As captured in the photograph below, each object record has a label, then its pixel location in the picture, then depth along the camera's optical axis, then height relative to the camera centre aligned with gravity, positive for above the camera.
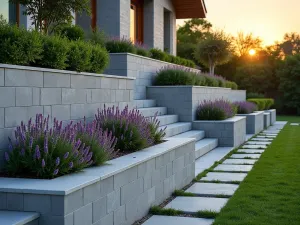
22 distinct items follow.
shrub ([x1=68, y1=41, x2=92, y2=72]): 5.83 +0.51
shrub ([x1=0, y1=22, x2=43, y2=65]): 4.67 +0.53
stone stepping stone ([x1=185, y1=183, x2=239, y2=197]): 5.91 -1.20
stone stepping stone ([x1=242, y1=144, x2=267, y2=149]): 11.20 -1.19
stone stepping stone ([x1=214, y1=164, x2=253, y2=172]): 7.68 -1.19
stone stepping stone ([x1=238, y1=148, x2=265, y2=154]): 10.23 -1.19
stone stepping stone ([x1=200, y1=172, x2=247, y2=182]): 6.88 -1.19
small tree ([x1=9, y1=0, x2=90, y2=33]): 7.46 +1.41
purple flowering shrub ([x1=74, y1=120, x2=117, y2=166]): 4.59 -0.46
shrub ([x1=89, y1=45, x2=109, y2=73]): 6.54 +0.52
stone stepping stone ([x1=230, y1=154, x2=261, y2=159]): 9.32 -1.19
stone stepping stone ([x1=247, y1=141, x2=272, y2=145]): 12.16 -1.18
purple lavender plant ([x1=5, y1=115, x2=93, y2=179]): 3.91 -0.49
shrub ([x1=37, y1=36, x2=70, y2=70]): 5.35 +0.50
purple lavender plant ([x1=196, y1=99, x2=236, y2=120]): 11.87 -0.35
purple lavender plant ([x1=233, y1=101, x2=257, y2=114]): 16.50 -0.34
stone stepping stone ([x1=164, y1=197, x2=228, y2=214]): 5.14 -1.22
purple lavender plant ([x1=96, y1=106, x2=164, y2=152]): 5.67 -0.39
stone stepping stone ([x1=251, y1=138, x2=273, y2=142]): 13.35 -1.18
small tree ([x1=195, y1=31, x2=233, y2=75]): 20.61 +2.16
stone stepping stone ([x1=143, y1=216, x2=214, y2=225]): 4.64 -1.24
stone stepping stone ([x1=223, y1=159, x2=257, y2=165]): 8.51 -1.19
